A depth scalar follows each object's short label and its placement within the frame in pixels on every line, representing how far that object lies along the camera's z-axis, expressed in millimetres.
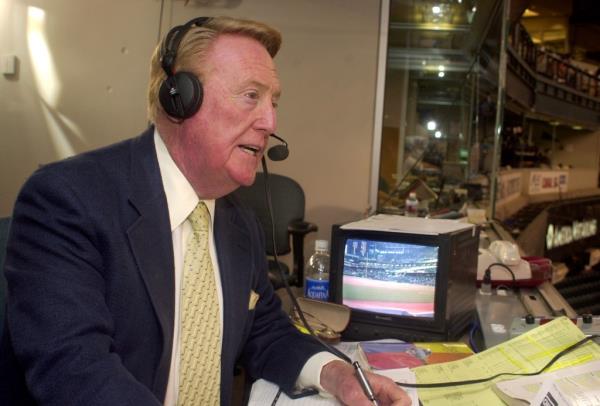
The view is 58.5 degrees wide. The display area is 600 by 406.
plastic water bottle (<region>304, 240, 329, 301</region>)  1435
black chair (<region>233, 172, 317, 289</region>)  2662
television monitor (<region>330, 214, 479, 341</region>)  1272
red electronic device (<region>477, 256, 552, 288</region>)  1776
